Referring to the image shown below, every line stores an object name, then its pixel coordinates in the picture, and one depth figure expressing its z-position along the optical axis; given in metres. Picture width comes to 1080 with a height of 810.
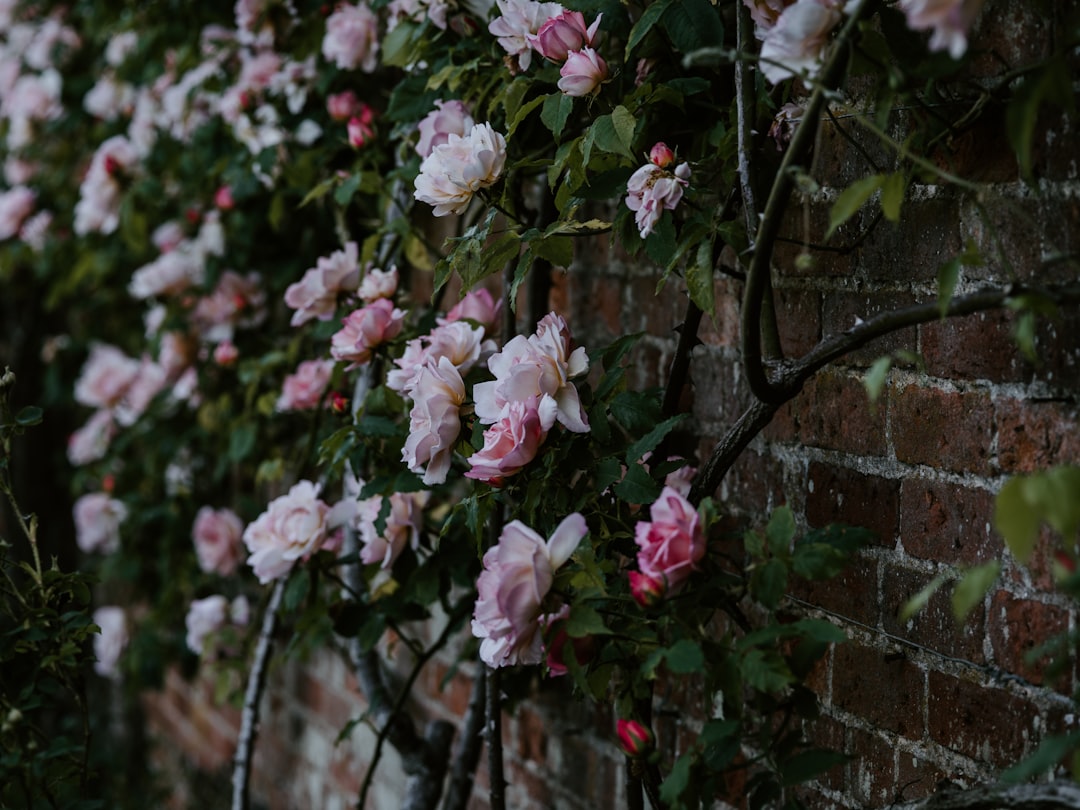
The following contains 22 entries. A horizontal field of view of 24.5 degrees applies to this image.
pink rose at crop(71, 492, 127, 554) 4.05
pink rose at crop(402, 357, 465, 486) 2.28
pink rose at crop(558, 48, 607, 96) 2.25
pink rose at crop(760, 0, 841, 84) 2.04
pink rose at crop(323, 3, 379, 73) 2.75
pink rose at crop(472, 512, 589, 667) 2.12
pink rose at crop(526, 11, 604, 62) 2.26
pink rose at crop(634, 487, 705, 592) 2.09
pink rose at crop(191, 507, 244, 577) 3.46
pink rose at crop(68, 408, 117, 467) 4.11
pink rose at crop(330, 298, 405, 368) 2.51
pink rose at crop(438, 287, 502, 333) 2.55
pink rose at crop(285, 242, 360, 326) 2.65
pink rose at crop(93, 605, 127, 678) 4.19
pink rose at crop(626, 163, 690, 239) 2.23
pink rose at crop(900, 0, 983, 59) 1.91
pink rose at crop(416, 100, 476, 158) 2.41
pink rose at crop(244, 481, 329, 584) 2.61
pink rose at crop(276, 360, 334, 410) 2.91
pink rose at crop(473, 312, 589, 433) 2.22
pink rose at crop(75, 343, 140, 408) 4.02
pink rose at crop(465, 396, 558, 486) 2.20
